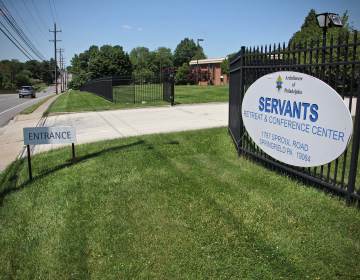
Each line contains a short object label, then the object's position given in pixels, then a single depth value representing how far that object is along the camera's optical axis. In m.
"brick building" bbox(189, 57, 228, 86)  64.94
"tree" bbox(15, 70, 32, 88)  92.31
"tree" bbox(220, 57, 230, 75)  58.38
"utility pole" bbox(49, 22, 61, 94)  62.75
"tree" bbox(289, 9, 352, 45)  24.67
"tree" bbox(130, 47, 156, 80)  95.95
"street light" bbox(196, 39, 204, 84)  62.88
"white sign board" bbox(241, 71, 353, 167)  4.39
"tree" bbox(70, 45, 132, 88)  86.31
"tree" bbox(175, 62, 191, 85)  61.03
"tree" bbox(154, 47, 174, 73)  103.74
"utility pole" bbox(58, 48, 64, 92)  99.38
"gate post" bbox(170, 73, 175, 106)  17.48
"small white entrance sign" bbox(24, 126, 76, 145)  5.86
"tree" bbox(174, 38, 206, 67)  136.81
